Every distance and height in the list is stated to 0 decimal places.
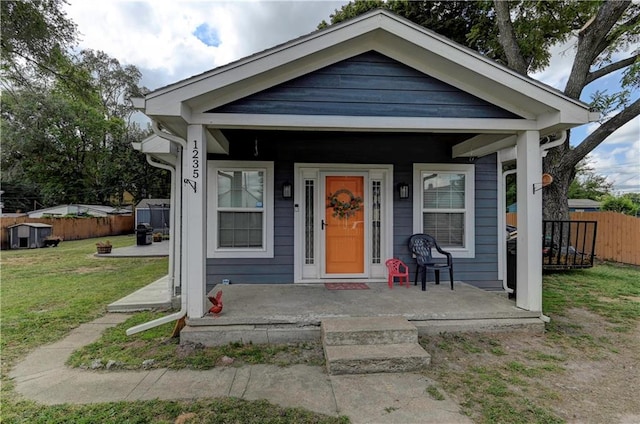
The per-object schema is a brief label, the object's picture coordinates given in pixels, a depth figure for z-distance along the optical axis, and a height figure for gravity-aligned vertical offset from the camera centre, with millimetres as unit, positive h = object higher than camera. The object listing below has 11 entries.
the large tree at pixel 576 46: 8180 +4696
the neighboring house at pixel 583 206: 19281 +443
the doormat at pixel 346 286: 4789 -1105
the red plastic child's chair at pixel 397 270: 4988 -899
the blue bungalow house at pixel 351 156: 3475 +903
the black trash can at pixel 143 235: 13195 -825
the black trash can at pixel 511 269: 4716 -844
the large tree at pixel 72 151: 20500 +4643
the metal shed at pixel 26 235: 12328 -778
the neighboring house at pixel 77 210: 19875 +349
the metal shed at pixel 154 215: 18989 +12
